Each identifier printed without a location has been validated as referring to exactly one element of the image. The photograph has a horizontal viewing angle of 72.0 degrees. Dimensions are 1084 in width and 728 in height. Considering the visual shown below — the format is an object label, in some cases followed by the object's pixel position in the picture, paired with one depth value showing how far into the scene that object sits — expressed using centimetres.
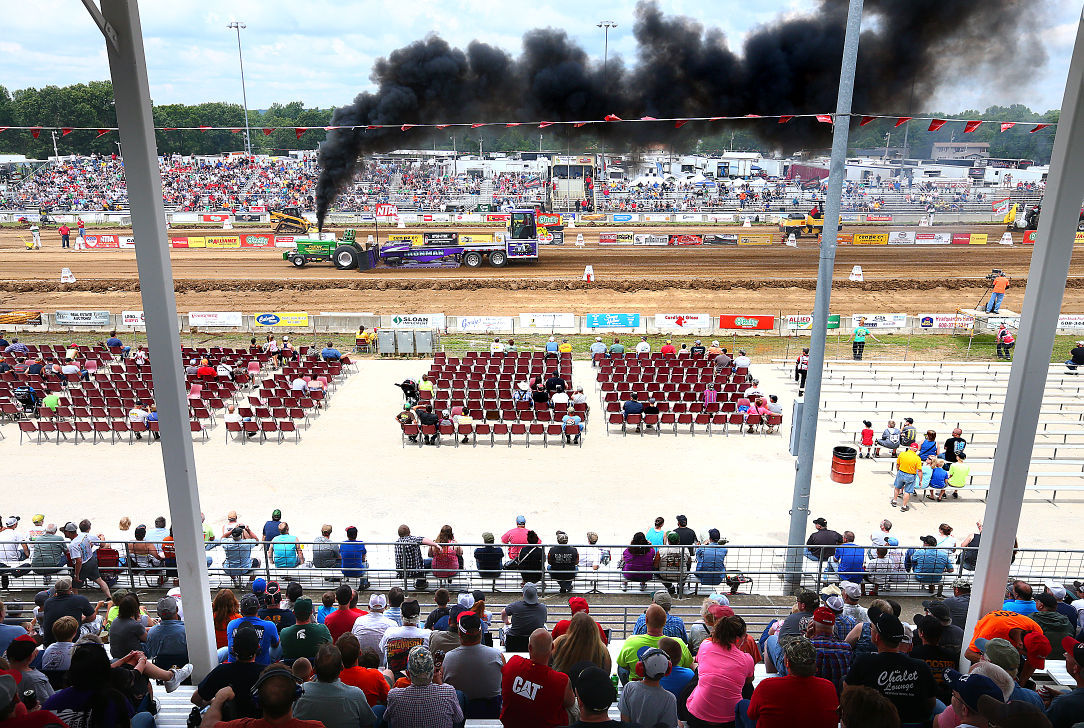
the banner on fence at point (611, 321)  2536
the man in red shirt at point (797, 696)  395
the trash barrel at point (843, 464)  1226
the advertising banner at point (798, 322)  2481
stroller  1743
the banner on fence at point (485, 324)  2494
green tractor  3575
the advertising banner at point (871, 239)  4431
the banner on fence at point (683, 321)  2502
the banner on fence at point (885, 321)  2456
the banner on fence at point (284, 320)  2491
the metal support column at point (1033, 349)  451
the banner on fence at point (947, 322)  2489
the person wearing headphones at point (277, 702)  354
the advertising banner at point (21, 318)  2569
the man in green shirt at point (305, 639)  530
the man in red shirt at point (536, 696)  423
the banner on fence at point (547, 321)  2486
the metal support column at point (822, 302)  807
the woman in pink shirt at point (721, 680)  458
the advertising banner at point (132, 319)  2503
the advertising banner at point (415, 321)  2381
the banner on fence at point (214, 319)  2475
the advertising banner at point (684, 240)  4356
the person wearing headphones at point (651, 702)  426
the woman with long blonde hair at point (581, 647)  477
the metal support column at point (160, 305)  412
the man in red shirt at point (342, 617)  609
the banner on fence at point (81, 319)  2541
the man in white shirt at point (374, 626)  582
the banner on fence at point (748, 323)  2498
